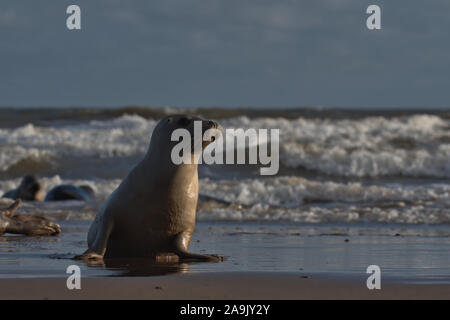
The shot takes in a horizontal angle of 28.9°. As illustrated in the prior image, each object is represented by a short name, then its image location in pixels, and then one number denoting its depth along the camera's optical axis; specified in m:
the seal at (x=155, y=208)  7.28
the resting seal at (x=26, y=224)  10.03
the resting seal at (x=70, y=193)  16.06
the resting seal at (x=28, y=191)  16.98
